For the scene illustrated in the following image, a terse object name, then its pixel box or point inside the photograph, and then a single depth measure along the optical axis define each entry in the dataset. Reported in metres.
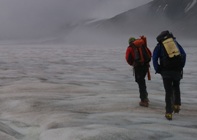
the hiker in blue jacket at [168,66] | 8.80
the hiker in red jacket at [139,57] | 10.09
